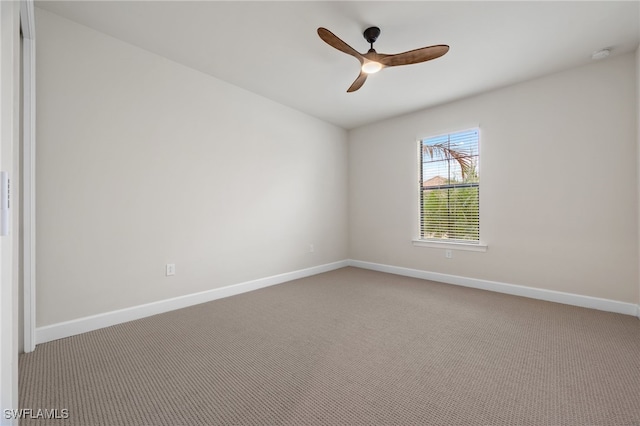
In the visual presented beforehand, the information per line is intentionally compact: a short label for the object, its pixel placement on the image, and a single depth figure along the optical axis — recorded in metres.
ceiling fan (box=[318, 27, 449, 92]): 2.27
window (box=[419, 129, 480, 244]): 4.00
